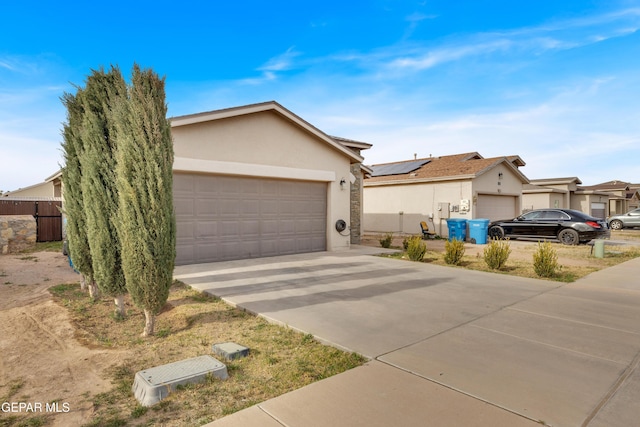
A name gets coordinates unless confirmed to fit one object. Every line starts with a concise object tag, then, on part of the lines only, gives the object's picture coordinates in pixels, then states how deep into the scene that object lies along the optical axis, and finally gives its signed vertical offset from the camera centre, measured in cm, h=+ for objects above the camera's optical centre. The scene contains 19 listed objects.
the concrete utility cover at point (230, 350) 341 -146
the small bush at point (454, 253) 930 -117
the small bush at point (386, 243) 1306 -123
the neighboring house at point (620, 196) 3259 +139
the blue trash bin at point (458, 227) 1562 -75
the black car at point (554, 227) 1351 -71
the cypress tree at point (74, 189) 546 +42
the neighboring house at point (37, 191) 2534 +187
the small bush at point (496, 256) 853 -116
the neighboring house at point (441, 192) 1727 +111
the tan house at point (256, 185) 883 +88
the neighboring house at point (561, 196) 2534 +119
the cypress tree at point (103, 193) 458 +30
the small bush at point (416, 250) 978 -114
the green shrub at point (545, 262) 762 -121
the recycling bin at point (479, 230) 1509 -87
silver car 2286 -73
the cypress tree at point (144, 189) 404 +31
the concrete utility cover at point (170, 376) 266 -144
